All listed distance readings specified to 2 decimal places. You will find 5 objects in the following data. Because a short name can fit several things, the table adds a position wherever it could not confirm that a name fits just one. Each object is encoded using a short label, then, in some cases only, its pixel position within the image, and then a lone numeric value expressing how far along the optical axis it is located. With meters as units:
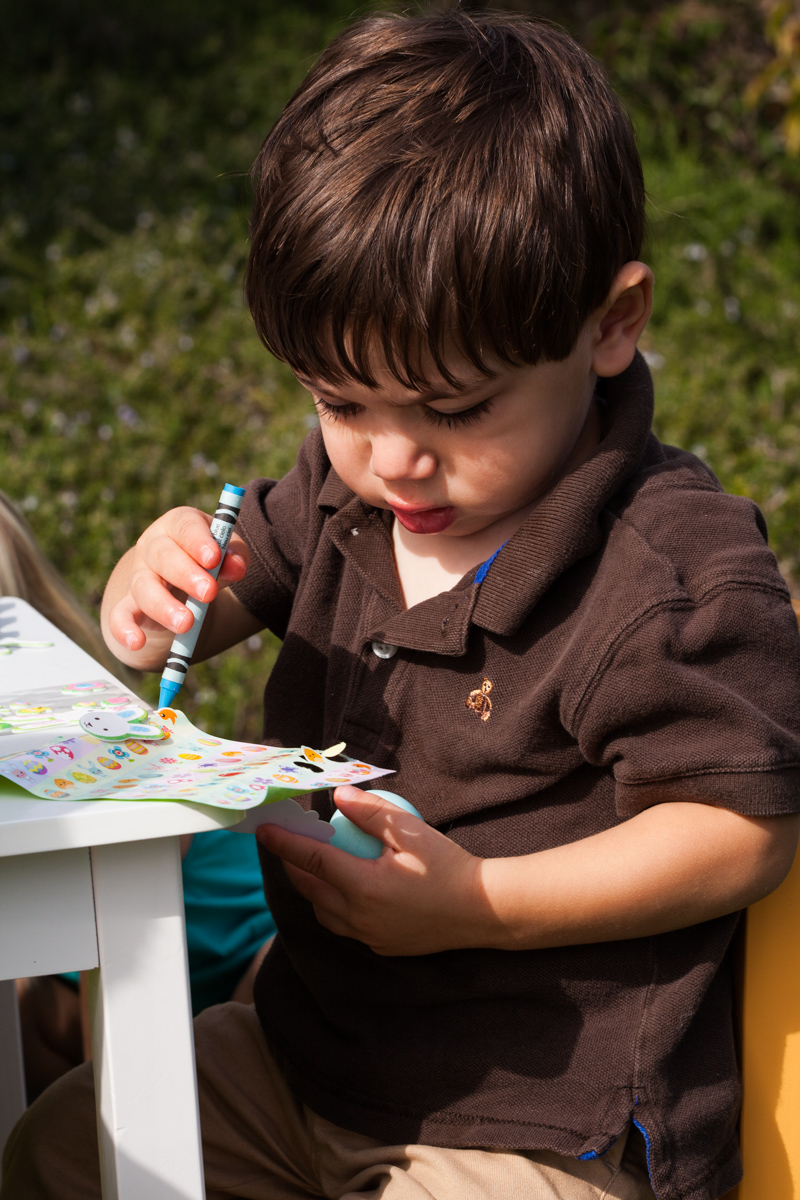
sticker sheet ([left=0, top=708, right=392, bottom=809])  1.09
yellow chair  1.25
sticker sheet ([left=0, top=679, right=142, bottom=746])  1.16
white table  1.08
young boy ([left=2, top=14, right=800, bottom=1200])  1.21
